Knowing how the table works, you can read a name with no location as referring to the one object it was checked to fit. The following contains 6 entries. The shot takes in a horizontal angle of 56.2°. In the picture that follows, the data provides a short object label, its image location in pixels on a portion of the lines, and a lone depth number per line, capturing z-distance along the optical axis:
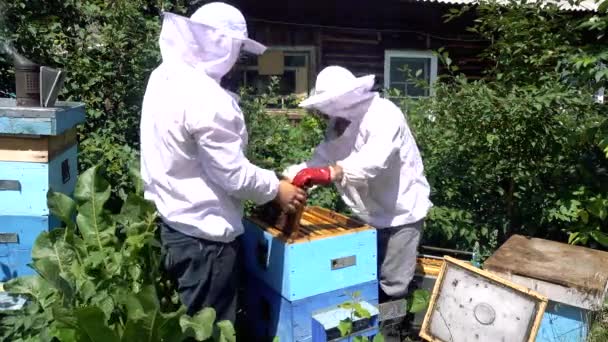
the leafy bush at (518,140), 2.96
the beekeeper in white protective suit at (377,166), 2.22
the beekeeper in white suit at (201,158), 1.80
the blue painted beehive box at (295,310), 2.02
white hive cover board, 2.22
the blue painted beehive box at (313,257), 1.99
